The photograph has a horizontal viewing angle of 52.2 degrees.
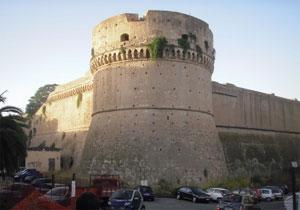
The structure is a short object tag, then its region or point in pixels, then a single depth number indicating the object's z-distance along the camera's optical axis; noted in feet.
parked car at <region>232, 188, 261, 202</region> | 56.42
